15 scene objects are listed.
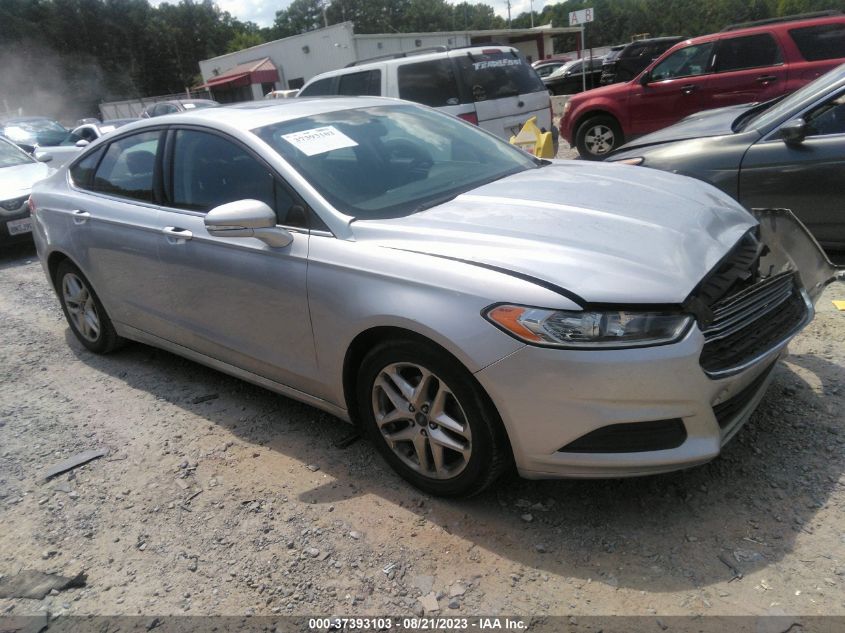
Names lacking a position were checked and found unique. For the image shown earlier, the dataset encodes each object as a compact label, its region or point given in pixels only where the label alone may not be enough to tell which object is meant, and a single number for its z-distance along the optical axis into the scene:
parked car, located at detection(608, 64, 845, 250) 4.53
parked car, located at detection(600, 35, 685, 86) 15.83
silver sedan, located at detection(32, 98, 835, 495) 2.32
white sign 15.43
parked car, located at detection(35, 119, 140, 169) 11.97
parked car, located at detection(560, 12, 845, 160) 8.34
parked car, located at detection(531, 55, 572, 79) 30.89
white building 31.70
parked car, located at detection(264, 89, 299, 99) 18.41
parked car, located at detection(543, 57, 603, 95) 22.17
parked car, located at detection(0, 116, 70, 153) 16.36
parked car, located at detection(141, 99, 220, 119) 18.22
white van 7.98
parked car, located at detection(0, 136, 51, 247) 8.25
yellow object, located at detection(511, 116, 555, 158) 7.14
